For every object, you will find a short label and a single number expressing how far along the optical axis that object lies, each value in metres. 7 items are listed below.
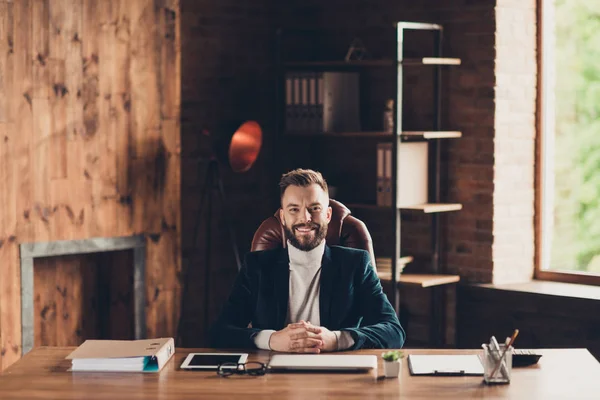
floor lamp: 4.99
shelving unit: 4.83
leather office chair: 3.66
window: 5.00
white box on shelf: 4.93
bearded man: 3.31
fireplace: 4.60
